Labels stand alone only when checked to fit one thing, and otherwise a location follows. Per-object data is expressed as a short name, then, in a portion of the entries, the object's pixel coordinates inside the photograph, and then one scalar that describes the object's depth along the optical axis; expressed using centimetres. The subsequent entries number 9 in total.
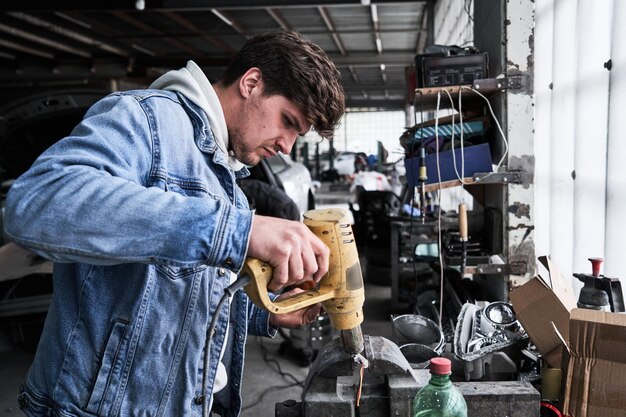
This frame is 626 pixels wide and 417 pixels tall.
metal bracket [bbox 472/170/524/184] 251
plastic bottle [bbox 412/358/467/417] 120
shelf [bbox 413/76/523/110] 244
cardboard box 129
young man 91
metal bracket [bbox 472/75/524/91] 244
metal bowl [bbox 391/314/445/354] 203
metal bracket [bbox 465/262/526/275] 254
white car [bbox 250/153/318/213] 549
